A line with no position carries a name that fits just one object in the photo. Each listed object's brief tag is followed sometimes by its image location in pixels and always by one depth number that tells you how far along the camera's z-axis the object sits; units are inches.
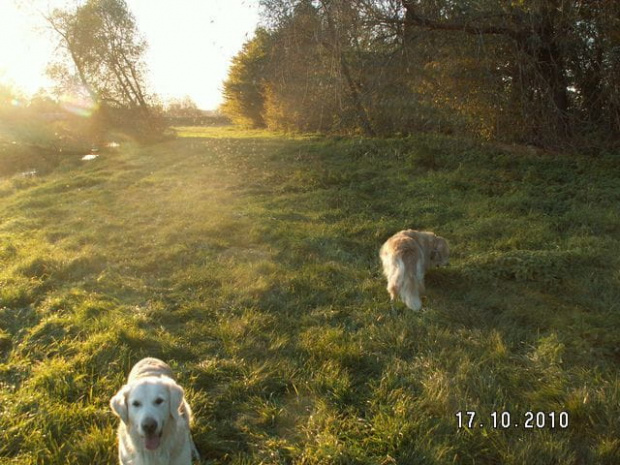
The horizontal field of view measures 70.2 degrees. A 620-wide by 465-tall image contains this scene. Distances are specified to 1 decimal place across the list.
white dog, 113.7
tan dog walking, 210.4
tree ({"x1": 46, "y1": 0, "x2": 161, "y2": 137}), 1003.3
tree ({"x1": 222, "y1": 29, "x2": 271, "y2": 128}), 1279.5
